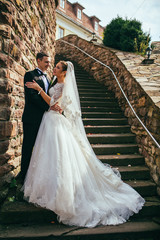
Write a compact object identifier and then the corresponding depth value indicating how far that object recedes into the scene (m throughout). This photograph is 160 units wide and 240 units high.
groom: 2.41
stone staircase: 2.02
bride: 2.03
